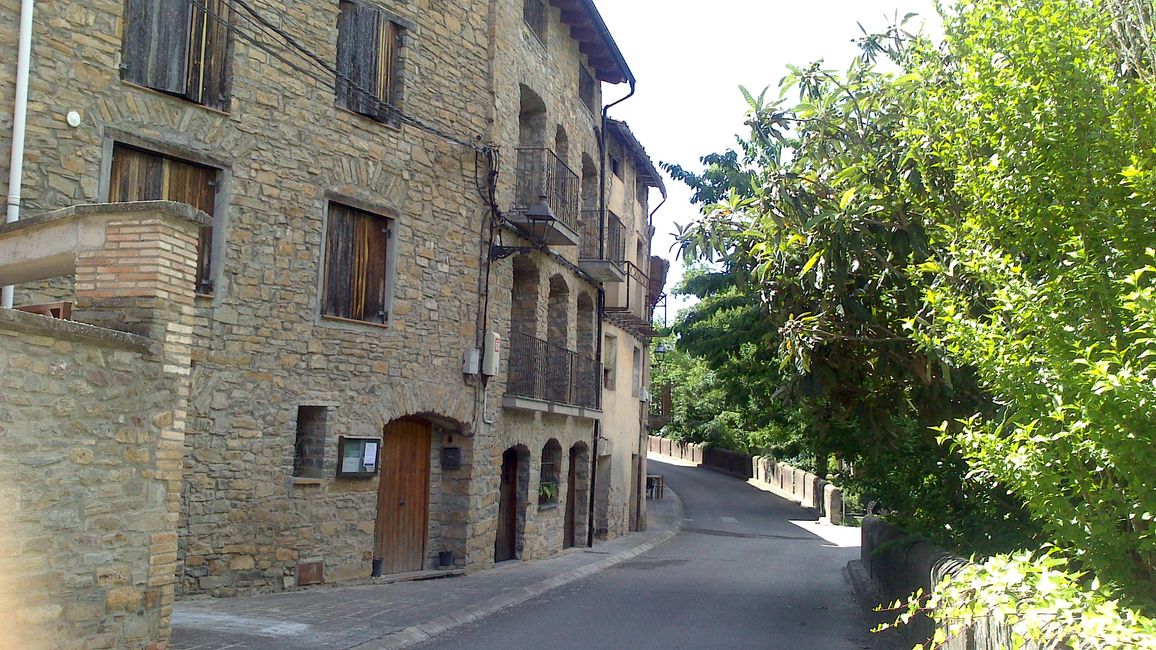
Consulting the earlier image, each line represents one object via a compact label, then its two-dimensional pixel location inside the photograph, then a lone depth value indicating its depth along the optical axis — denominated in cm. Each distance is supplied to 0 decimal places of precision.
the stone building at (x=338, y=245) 1080
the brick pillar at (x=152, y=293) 722
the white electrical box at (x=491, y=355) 1543
